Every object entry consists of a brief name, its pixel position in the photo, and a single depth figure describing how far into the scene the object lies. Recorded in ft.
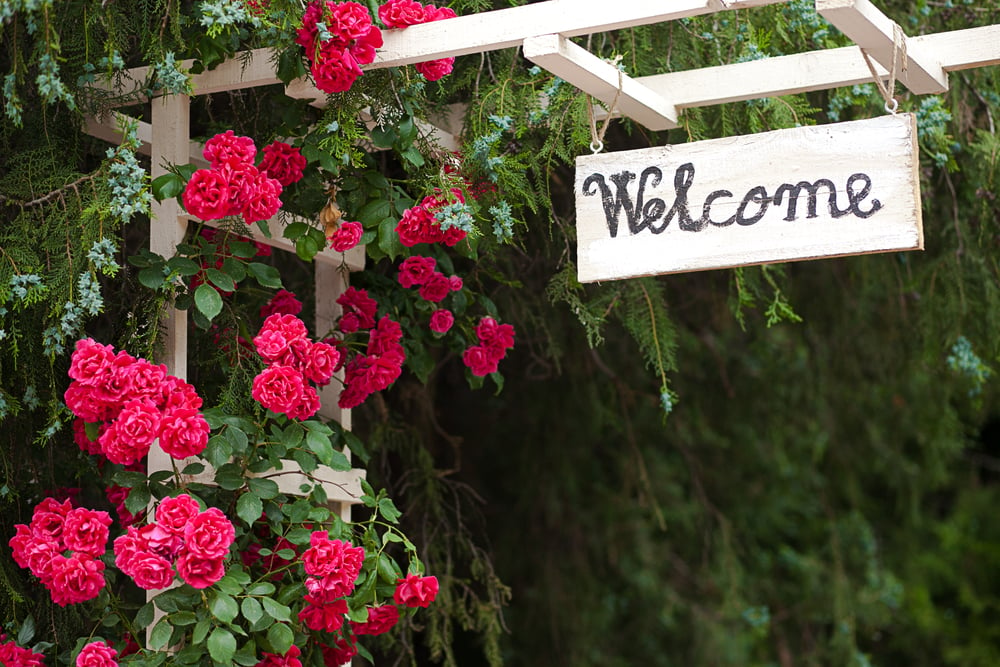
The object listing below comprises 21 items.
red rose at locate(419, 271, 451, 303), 15.37
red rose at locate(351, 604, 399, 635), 14.70
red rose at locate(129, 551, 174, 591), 13.85
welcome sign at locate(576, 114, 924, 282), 13.50
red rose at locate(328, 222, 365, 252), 14.62
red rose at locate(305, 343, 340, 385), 14.24
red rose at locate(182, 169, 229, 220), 14.02
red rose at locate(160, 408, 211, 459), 13.89
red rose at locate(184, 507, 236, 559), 13.86
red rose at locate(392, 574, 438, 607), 14.61
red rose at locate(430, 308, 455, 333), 15.52
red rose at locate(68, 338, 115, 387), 13.95
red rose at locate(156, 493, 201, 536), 13.91
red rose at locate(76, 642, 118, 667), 14.12
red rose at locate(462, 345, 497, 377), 15.61
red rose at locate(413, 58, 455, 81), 14.53
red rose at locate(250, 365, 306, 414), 14.09
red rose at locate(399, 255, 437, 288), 15.29
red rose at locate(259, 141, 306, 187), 14.50
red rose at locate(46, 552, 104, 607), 14.04
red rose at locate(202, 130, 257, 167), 14.12
